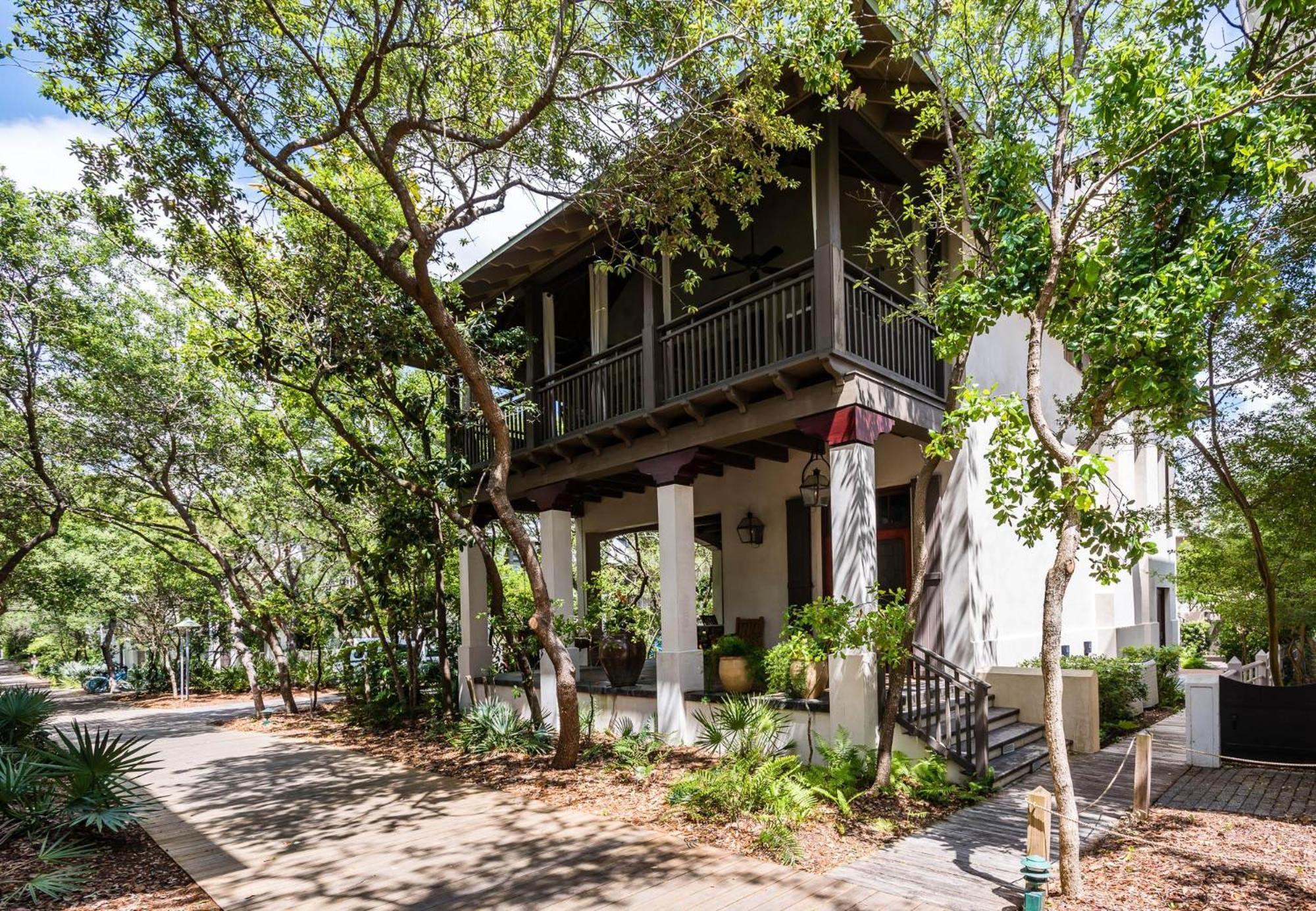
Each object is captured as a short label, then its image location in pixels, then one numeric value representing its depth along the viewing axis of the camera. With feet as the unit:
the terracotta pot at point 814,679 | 26.37
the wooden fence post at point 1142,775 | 19.53
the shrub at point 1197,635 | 73.61
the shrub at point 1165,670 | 41.37
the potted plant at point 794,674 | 26.30
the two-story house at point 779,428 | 25.39
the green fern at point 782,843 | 18.25
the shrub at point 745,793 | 20.76
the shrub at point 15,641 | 144.05
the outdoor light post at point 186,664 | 68.39
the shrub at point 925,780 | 22.09
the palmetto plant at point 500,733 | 31.63
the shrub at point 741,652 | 29.32
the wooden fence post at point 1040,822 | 14.24
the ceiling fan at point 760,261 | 36.29
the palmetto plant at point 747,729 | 24.62
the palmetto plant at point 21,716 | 25.61
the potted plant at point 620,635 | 32.71
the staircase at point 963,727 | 23.25
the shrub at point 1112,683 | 33.09
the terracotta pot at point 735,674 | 28.99
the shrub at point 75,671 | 105.09
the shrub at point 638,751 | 26.53
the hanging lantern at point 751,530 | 38.29
